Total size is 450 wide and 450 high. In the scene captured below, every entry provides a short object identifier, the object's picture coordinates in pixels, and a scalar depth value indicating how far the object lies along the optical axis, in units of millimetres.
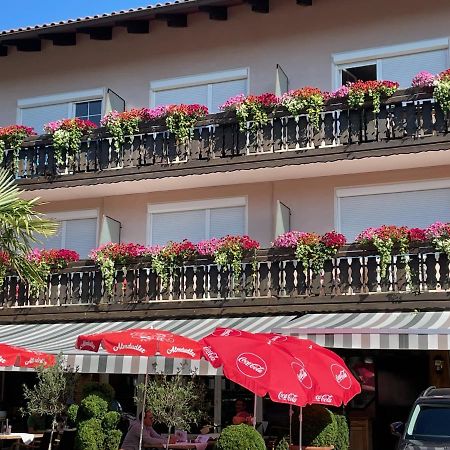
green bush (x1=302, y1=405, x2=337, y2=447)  12508
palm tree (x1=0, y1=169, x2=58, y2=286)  15930
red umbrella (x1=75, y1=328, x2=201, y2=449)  13016
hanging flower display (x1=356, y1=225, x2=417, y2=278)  17219
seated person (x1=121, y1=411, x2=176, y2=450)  14562
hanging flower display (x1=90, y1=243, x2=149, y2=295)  20000
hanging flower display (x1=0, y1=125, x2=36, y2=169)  21984
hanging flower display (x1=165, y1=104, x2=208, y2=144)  20109
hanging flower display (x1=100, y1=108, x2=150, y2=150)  20734
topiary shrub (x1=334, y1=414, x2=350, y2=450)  12969
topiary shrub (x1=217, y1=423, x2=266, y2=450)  11344
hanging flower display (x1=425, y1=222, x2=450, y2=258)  16766
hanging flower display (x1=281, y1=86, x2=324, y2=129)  18859
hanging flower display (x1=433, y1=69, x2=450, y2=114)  17469
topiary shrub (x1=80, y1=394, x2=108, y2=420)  13461
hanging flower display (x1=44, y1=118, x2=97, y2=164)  21344
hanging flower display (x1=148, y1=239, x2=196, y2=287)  19406
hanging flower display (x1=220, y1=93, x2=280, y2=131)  19359
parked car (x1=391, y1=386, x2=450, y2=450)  11852
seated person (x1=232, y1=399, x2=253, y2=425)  15091
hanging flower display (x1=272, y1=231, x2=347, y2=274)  17891
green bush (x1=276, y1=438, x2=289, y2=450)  12047
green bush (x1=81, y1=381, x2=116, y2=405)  13912
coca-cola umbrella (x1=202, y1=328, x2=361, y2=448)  10812
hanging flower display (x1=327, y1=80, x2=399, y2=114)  18156
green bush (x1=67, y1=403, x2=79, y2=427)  14469
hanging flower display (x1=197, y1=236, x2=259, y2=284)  18703
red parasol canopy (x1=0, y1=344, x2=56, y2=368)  14688
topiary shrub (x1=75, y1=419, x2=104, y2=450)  13211
